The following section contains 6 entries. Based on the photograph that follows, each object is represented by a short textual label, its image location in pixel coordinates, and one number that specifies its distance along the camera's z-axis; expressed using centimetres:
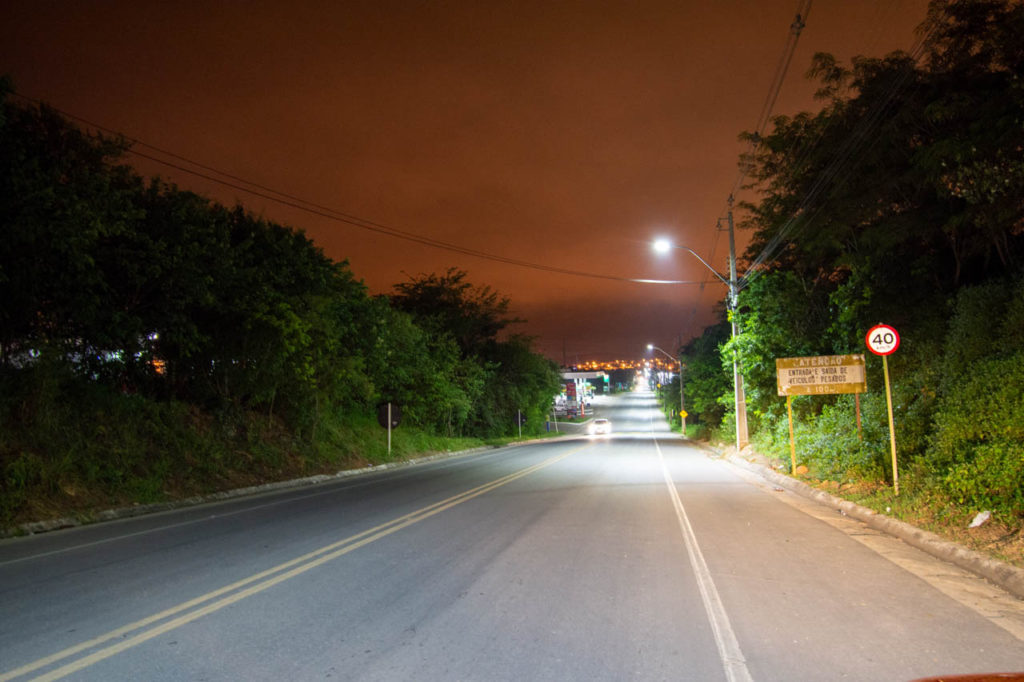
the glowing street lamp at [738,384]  2505
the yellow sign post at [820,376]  1591
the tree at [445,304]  4303
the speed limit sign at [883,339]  1209
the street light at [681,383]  6227
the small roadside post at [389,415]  2841
